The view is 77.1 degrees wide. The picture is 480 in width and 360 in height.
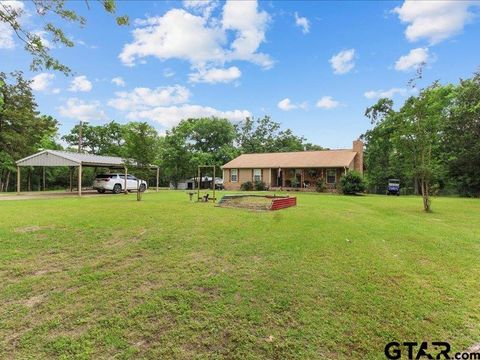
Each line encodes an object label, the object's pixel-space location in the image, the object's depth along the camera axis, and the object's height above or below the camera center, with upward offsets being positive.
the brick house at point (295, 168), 26.53 +1.51
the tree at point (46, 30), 4.54 +2.44
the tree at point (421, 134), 13.12 +2.19
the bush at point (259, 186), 28.85 -0.19
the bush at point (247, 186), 29.20 -0.19
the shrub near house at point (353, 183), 23.20 +0.05
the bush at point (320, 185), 26.09 -0.15
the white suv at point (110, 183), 20.94 +0.11
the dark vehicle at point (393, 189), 28.05 -0.51
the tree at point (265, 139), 44.06 +6.78
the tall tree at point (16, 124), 25.34 +5.46
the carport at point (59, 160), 18.94 +1.61
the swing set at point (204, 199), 14.99 -0.74
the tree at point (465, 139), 27.06 +4.08
